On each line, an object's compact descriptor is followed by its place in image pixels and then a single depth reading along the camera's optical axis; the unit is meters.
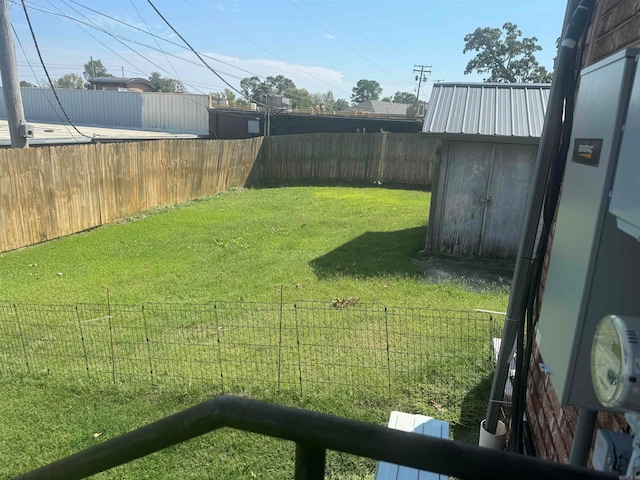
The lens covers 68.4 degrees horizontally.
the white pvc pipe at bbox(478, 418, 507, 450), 2.79
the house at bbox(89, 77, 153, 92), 42.34
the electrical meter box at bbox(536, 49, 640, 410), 1.12
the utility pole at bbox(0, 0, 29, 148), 7.80
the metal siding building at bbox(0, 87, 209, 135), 30.14
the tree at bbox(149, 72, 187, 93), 78.24
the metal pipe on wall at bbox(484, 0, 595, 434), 2.00
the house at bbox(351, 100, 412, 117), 56.59
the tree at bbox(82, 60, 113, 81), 86.00
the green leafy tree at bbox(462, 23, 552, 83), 47.75
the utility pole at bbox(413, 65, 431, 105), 59.50
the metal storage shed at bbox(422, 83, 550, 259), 7.85
